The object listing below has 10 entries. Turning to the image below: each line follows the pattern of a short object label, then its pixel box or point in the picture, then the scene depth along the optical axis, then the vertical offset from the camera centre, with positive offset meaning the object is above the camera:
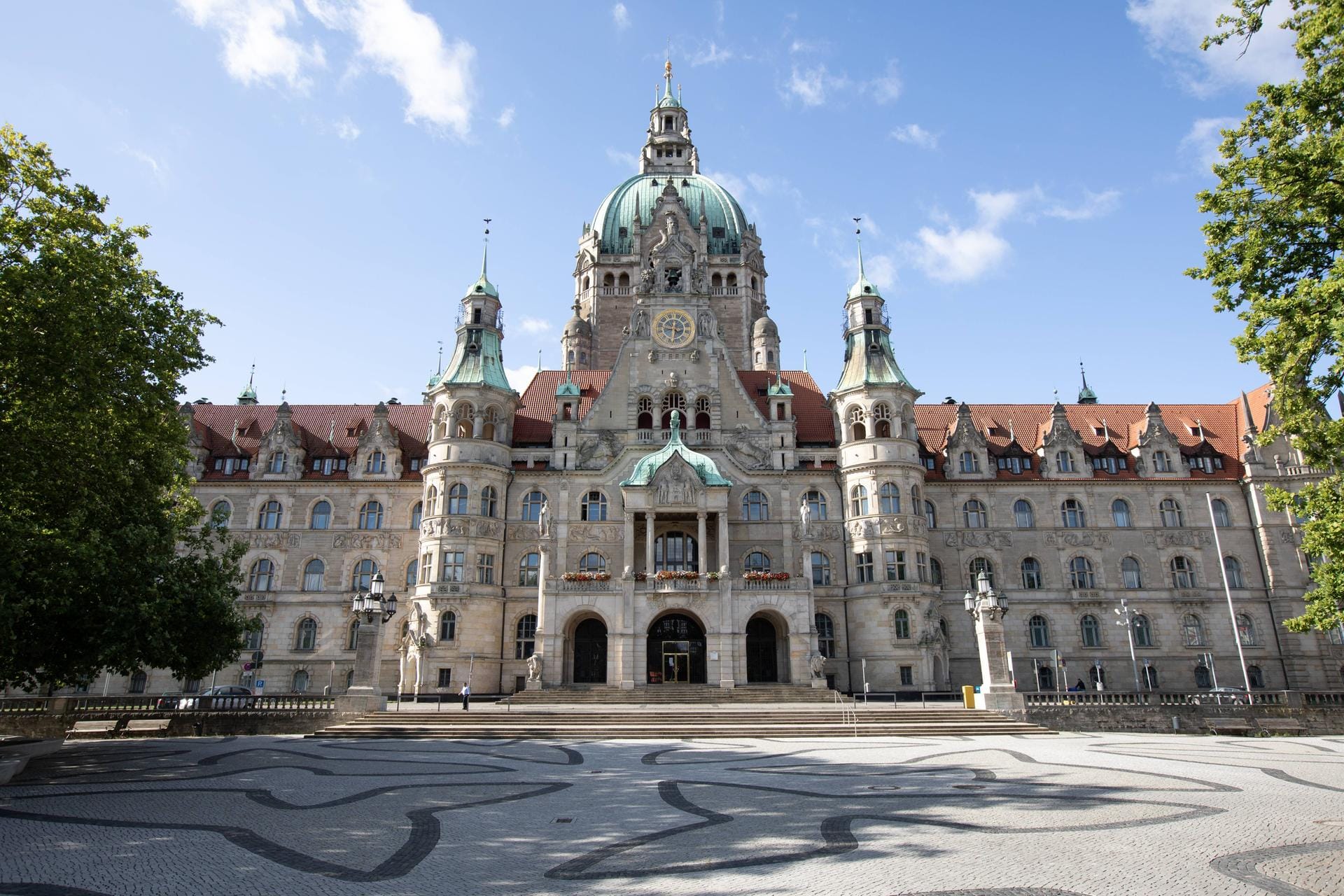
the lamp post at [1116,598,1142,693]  40.38 +2.25
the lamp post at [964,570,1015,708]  31.88 +1.09
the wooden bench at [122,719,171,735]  28.48 -1.83
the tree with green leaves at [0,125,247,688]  18.33 +5.45
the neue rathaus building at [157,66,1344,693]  42.22 +7.76
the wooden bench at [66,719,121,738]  28.03 -1.85
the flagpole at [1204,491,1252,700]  41.59 +2.63
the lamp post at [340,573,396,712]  30.86 +1.20
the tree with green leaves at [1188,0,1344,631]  17.77 +9.72
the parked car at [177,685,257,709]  30.03 -1.03
